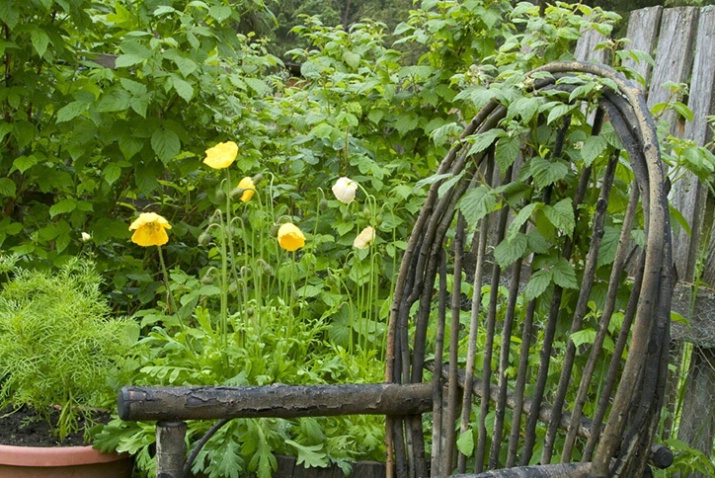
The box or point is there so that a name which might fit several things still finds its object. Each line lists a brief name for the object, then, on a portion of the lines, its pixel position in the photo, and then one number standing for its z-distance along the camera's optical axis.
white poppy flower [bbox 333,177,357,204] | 2.31
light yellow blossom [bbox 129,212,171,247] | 1.98
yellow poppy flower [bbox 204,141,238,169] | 2.19
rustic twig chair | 1.18
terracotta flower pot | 2.04
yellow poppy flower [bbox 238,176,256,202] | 2.18
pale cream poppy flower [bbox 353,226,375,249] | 2.31
